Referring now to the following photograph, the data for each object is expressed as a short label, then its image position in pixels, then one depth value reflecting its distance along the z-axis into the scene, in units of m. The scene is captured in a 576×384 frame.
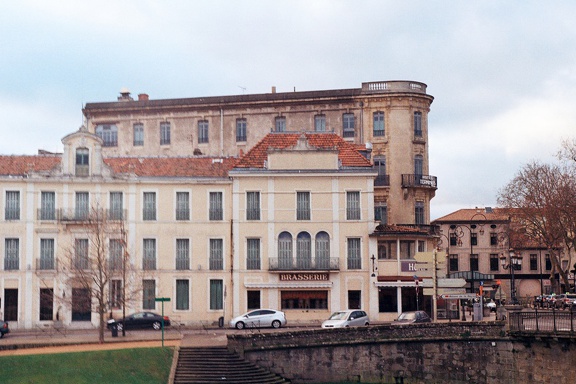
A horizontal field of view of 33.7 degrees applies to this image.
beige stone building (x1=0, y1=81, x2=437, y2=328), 69.06
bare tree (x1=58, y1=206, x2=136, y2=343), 61.31
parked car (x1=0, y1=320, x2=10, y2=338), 60.29
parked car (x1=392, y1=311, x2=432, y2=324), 61.50
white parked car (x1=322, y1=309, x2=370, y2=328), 60.28
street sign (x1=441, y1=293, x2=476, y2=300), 46.25
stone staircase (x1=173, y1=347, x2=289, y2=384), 47.78
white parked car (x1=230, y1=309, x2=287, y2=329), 63.81
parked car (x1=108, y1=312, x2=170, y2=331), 64.56
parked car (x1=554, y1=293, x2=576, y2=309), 69.66
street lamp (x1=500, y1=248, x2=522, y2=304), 67.06
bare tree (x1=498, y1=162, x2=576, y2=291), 82.19
